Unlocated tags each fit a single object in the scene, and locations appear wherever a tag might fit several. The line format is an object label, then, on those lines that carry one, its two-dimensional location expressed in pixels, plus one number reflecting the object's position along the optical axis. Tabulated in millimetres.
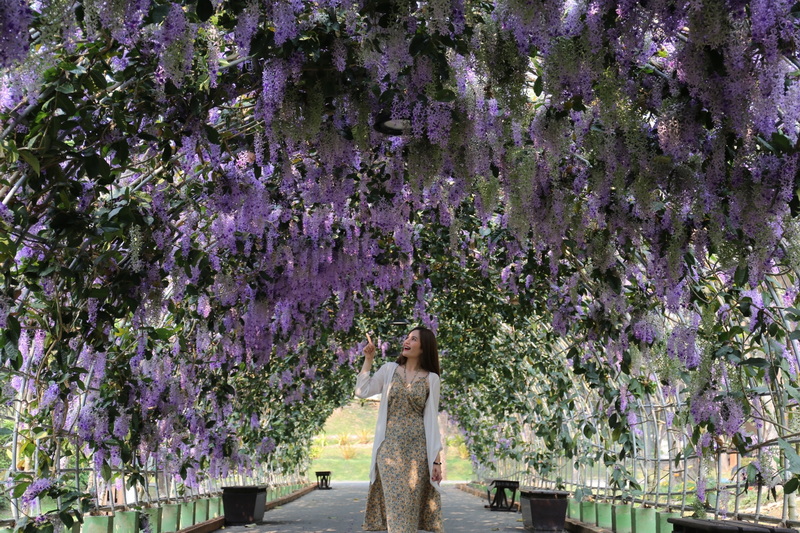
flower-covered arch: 2711
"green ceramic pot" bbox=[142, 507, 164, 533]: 5978
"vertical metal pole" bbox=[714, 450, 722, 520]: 4827
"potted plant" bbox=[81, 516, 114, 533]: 4754
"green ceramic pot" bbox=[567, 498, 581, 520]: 9110
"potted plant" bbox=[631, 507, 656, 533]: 6508
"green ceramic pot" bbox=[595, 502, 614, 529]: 7633
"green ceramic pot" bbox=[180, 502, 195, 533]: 7750
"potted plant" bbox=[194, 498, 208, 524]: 8416
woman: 4031
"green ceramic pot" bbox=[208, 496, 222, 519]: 9344
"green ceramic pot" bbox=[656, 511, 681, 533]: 5992
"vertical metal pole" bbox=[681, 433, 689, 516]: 5814
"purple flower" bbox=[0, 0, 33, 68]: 1928
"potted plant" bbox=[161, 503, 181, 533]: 6918
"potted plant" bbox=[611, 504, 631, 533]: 6898
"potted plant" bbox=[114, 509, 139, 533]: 5309
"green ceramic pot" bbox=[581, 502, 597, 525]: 8275
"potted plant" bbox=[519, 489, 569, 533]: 8492
